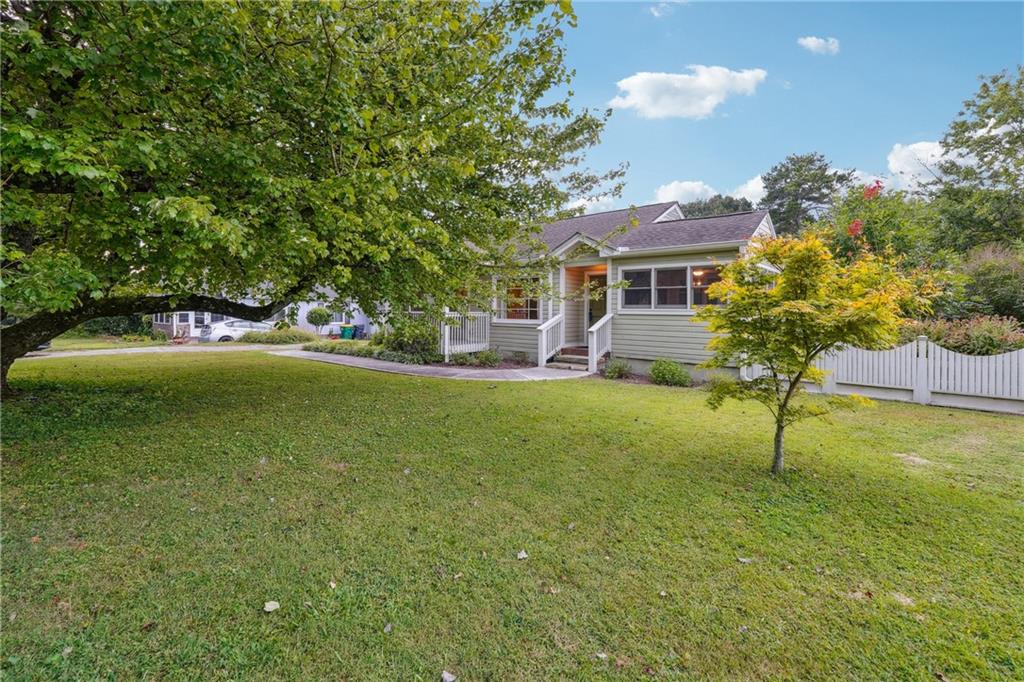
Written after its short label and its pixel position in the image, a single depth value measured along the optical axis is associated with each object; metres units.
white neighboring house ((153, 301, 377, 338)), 22.41
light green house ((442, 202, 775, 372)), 11.12
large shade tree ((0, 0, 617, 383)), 3.55
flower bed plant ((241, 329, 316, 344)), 21.20
